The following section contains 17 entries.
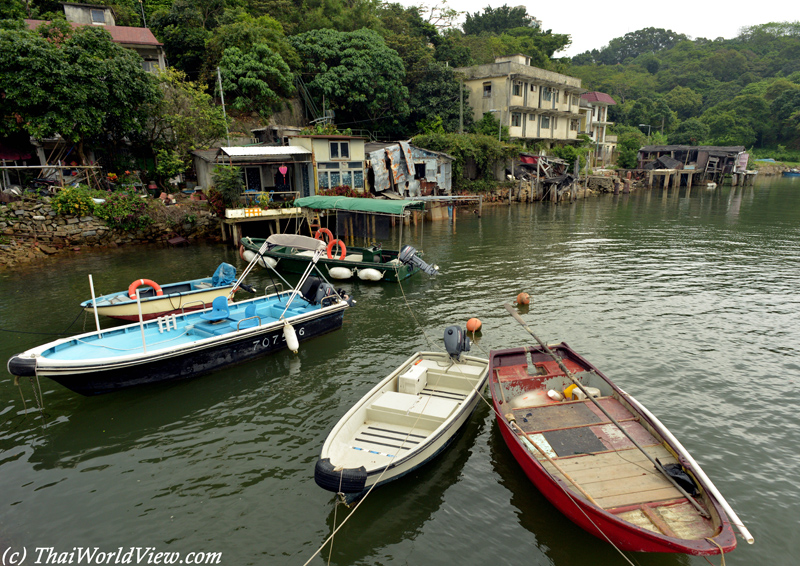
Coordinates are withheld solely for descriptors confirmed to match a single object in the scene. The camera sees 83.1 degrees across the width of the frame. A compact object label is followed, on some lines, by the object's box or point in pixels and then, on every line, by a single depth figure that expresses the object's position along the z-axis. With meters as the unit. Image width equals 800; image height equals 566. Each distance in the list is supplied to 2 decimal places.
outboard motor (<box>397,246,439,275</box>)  22.62
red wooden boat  6.52
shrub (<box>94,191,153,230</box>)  29.11
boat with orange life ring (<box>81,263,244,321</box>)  16.50
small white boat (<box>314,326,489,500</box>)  7.93
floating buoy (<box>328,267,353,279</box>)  22.78
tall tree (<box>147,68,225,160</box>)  33.69
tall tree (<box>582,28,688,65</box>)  133.50
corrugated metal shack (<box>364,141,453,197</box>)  39.75
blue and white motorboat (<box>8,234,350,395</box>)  11.32
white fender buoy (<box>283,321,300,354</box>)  13.80
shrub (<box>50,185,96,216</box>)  27.47
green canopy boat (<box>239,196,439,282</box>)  22.53
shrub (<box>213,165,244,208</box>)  30.08
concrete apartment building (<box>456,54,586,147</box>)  54.56
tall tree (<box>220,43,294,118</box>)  38.50
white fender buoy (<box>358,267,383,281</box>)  22.31
